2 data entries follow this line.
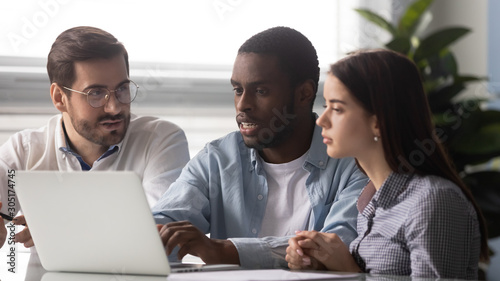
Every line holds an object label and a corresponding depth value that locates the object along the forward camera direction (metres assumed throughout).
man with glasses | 3.55
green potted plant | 3.73
